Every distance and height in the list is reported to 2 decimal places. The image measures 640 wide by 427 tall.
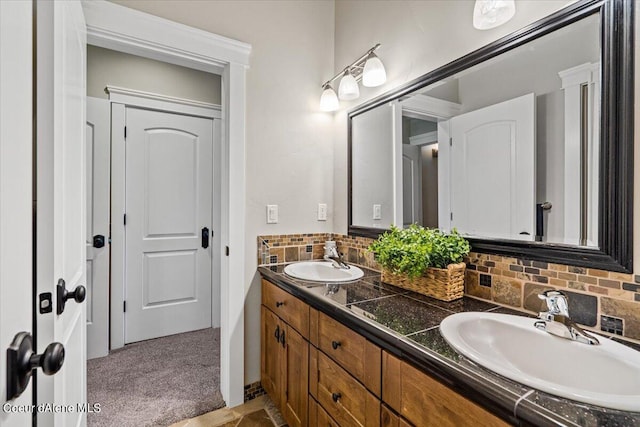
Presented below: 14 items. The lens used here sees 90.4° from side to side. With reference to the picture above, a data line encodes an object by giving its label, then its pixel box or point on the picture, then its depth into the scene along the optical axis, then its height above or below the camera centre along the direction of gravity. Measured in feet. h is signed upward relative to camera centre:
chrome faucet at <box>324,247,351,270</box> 6.14 -0.89
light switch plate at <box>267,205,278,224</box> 6.67 +0.01
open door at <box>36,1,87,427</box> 2.58 +0.24
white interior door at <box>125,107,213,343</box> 8.93 -0.23
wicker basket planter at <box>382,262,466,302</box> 4.16 -0.92
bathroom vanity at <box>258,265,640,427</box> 2.16 -1.43
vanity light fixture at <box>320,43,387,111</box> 5.68 +2.62
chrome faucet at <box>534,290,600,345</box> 2.86 -0.99
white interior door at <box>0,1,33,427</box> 1.64 +0.18
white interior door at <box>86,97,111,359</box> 8.13 -0.26
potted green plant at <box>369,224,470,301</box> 4.21 -0.65
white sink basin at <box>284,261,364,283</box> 5.75 -1.07
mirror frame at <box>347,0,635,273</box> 3.00 +0.75
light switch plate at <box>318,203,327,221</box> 7.35 +0.07
